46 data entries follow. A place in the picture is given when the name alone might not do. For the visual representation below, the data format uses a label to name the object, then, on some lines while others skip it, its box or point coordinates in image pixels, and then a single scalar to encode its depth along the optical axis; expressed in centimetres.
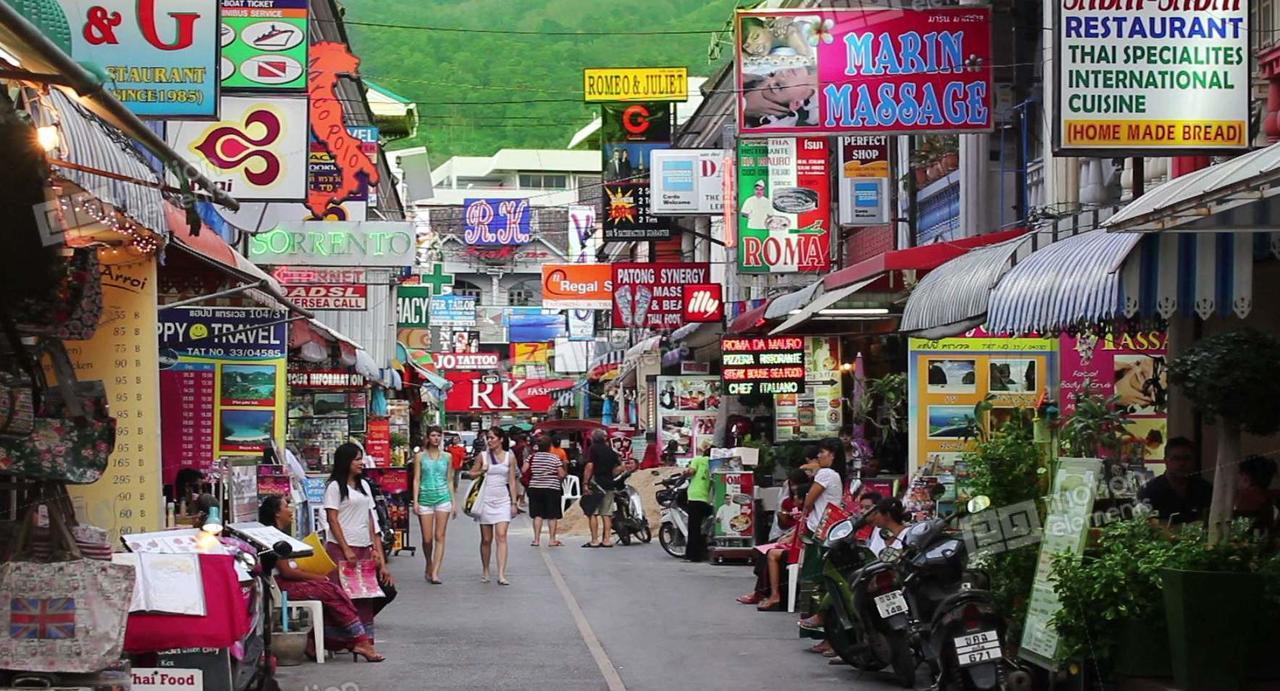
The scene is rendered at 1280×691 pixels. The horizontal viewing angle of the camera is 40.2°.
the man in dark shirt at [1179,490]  1199
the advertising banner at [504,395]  8031
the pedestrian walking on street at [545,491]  2686
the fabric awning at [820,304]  2022
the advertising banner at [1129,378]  1602
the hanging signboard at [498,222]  8625
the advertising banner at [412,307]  4694
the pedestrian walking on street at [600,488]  2828
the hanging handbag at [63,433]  814
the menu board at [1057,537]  1053
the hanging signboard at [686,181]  3500
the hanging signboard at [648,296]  3681
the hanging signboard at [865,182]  2727
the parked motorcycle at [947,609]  1088
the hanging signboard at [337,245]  2472
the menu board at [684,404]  3606
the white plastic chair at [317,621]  1329
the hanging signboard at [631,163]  4081
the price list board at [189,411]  1673
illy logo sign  3616
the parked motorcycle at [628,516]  2861
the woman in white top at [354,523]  1440
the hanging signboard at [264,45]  1595
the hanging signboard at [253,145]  1584
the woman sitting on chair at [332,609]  1338
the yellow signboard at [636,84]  4112
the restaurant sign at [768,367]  2806
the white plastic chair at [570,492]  3391
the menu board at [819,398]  2688
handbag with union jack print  788
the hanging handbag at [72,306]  827
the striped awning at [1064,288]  1108
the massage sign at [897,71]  1652
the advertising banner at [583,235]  7606
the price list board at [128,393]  1049
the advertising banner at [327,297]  2589
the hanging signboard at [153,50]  1207
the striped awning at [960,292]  1366
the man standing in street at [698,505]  2444
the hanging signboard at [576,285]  4548
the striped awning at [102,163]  746
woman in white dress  2069
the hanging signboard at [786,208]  2916
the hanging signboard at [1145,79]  1282
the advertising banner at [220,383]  1675
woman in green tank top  2067
